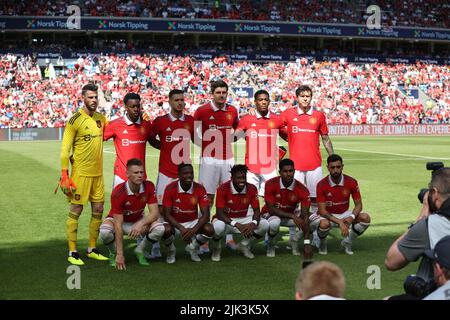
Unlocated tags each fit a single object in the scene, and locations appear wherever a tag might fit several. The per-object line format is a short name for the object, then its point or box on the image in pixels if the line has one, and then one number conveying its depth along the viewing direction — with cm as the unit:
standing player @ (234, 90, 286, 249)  1077
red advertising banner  5206
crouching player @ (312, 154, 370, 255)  931
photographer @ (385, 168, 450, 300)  455
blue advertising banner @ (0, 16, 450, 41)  5619
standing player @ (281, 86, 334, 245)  1065
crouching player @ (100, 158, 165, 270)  856
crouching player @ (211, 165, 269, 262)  907
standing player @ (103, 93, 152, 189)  948
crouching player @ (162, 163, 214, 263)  890
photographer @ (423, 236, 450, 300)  400
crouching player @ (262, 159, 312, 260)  927
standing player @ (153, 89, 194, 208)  977
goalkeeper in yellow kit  898
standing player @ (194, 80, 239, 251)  1038
